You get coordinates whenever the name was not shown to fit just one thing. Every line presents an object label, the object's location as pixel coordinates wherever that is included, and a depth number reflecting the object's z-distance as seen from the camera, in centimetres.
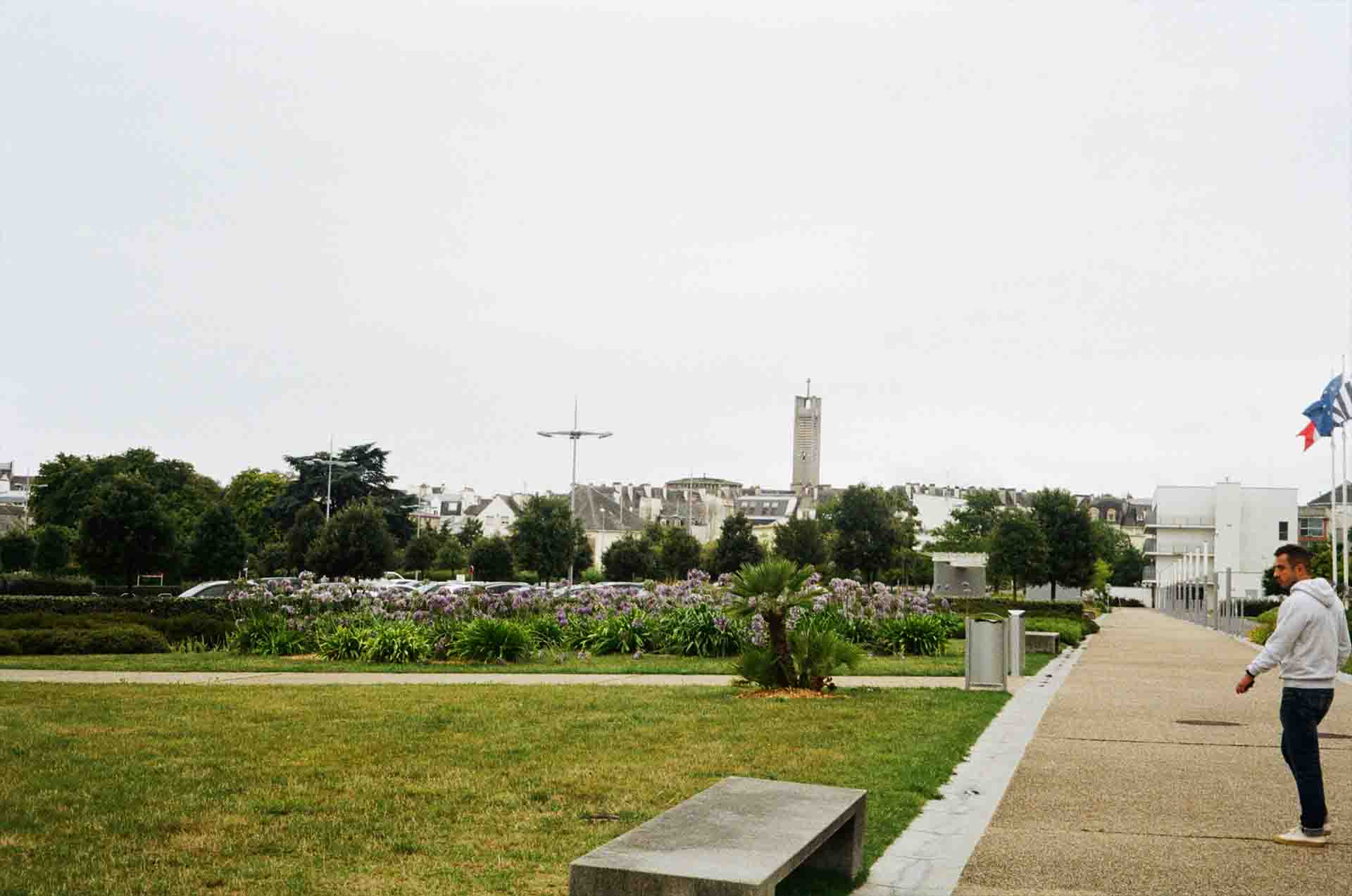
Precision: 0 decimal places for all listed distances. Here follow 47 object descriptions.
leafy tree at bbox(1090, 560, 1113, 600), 9944
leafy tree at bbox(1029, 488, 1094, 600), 6644
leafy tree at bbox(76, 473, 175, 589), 4834
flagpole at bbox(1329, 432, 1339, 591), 3480
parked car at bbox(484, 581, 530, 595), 4525
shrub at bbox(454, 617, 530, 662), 2105
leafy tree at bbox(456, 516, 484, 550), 10936
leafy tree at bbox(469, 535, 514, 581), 7356
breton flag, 3281
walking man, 770
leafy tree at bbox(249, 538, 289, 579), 7412
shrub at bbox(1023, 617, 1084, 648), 3328
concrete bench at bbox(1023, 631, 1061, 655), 2816
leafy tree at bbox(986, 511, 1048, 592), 6353
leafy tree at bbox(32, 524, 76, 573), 6569
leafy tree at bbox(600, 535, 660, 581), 7825
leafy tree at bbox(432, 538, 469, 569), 9350
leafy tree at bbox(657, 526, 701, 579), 8269
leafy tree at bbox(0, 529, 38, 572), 7294
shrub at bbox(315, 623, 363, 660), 2184
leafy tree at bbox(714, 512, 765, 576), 7650
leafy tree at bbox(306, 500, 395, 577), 5562
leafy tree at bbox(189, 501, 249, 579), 5841
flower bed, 2202
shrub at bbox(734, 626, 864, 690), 1530
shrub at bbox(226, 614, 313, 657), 2258
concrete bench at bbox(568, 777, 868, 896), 481
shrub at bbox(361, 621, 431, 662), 2127
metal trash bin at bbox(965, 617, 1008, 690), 1700
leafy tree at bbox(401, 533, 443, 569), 7969
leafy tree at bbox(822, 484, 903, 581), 7731
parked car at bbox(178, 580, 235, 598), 3678
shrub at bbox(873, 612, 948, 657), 2444
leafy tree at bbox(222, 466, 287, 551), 8906
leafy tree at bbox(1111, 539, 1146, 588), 15025
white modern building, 8469
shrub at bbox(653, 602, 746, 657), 2350
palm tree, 1516
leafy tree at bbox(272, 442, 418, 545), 8519
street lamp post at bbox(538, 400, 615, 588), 6419
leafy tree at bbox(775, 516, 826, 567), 7775
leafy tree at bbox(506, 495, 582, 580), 6606
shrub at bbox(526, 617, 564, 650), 2444
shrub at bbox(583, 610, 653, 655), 2383
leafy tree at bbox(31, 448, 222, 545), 7806
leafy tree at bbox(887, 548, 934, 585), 9334
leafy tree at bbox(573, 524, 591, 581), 7312
